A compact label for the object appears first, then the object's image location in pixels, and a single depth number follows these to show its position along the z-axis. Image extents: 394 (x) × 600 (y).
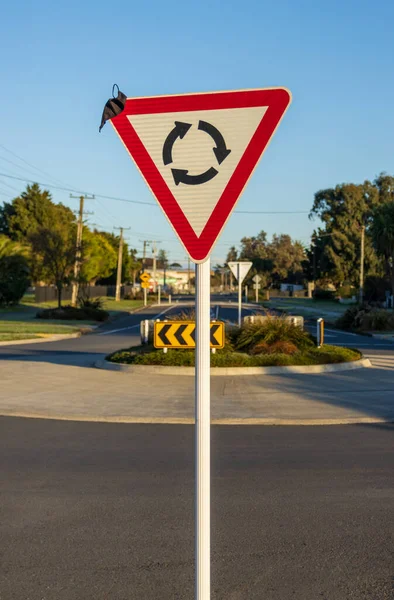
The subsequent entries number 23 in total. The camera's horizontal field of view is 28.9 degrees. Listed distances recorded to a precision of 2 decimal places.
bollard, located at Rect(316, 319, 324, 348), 19.86
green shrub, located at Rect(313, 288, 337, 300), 95.06
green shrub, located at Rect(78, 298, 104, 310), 46.77
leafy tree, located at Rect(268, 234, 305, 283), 139.88
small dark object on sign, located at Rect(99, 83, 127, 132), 3.23
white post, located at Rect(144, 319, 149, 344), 20.30
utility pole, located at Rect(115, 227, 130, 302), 83.38
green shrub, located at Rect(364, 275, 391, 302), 65.62
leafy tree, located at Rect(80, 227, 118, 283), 80.75
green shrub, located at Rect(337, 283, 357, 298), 87.36
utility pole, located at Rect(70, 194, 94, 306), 47.91
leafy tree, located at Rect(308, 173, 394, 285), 90.69
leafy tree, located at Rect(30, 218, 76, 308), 46.78
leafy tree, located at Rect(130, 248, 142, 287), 126.00
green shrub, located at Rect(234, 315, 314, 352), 19.09
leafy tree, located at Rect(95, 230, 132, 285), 110.25
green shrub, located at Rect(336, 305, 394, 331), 35.81
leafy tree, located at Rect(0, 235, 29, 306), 54.71
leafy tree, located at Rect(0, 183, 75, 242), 84.70
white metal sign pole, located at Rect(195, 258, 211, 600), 3.07
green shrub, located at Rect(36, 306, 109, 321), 44.88
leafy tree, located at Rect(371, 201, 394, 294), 42.22
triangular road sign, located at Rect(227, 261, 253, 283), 24.33
